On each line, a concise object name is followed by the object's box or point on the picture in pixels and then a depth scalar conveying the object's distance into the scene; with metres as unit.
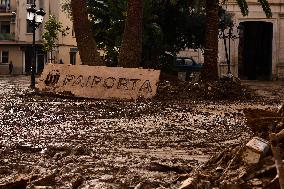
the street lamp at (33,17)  18.69
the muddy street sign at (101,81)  13.45
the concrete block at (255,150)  3.68
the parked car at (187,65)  26.83
